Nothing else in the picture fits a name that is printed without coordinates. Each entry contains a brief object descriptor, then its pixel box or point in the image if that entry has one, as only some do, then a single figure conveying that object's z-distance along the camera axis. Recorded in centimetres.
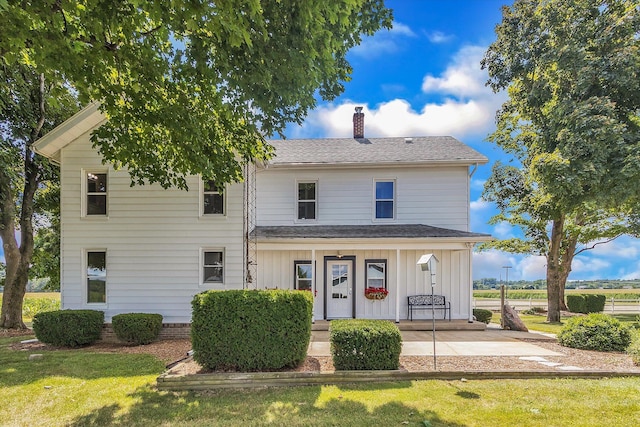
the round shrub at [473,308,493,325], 1341
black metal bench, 1203
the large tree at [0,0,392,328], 514
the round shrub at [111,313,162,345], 942
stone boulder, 1141
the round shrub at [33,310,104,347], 922
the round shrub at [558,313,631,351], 815
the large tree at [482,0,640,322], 1140
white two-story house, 1071
